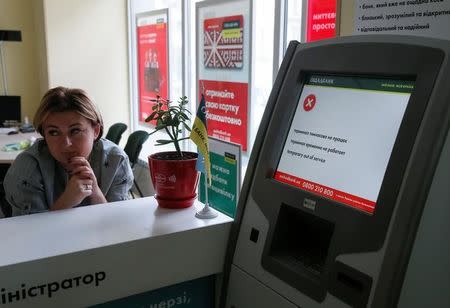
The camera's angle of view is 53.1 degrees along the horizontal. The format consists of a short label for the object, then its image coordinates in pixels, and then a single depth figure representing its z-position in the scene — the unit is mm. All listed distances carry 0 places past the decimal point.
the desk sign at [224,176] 1345
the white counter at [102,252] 919
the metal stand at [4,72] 5031
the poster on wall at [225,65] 3199
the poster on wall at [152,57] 4457
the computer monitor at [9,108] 4824
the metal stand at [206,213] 1192
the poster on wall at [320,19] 2234
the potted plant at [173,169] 1229
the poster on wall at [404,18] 1282
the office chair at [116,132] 4176
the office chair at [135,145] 3705
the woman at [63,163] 1398
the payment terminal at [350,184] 774
